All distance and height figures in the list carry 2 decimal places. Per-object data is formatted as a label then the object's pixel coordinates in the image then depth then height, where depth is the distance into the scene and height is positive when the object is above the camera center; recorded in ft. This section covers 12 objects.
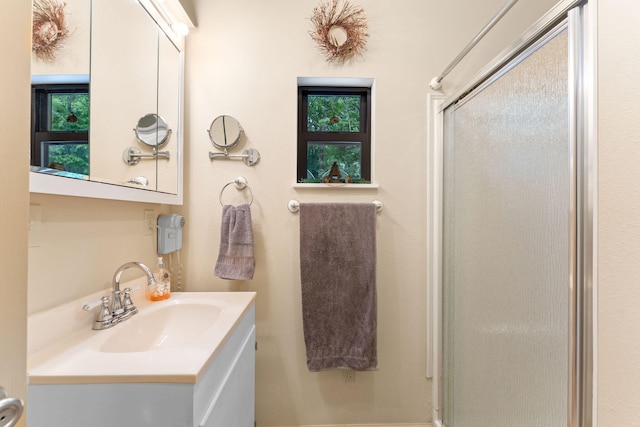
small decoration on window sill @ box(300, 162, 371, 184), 4.52 +0.61
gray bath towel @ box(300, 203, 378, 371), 4.35 -1.04
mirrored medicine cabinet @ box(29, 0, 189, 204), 2.36 +1.15
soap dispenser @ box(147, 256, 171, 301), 3.77 -1.03
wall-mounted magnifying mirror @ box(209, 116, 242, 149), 4.41 +1.33
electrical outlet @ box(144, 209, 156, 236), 3.93 -0.13
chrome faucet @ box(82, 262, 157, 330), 2.89 -1.03
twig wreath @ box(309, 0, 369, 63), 4.44 +3.03
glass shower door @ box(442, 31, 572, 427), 2.24 -0.32
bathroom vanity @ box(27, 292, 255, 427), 1.96 -1.26
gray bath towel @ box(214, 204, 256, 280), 4.21 -0.49
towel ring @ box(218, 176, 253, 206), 4.45 +0.49
